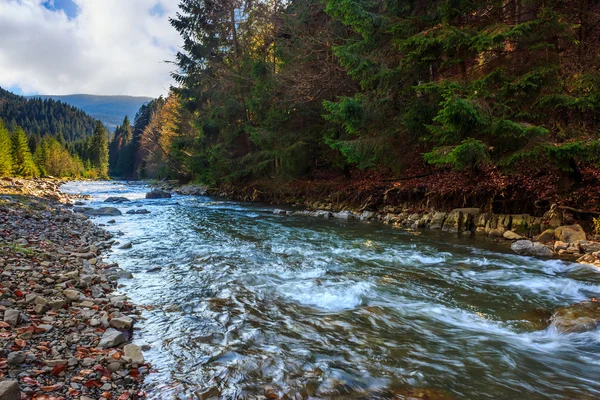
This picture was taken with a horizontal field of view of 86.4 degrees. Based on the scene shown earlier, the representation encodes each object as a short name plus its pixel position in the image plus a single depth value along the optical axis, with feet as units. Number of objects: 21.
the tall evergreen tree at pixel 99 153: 280.72
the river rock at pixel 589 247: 23.11
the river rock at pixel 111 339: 10.39
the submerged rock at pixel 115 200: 65.00
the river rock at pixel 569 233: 25.17
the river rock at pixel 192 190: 90.23
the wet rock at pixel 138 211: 49.03
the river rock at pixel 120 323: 11.96
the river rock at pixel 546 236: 26.61
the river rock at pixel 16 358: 8.34
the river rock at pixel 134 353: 9.90
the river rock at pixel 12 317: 10.33
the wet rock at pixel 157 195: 76.95
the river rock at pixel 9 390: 6.73
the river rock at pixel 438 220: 36.17
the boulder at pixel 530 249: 24.32
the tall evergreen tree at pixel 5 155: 126.72
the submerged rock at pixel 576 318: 12.81
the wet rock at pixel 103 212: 46.61
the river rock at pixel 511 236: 29.40
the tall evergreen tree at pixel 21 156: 143.43
